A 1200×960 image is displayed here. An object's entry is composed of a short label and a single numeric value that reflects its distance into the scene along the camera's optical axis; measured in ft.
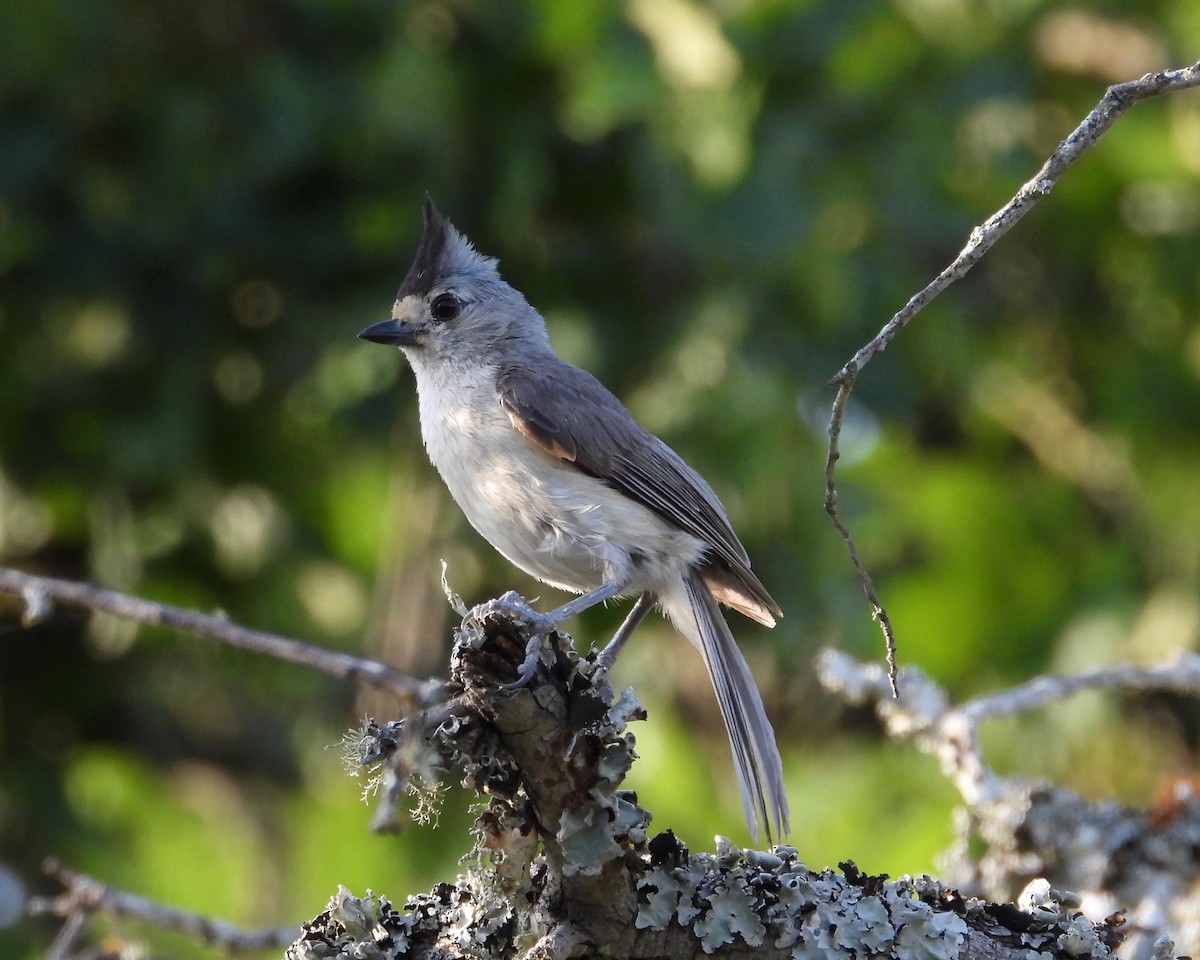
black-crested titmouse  22.33
